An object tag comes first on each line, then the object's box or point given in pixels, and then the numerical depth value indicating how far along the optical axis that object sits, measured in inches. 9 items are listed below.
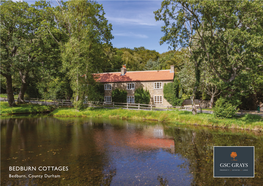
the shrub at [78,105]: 1072.2
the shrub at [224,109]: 766.1
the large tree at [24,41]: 1048.8
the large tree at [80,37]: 1052.1
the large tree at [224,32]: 630.5
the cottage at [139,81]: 1387.7
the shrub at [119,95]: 1465.3
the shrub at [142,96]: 1403.8
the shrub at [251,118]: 738.7
